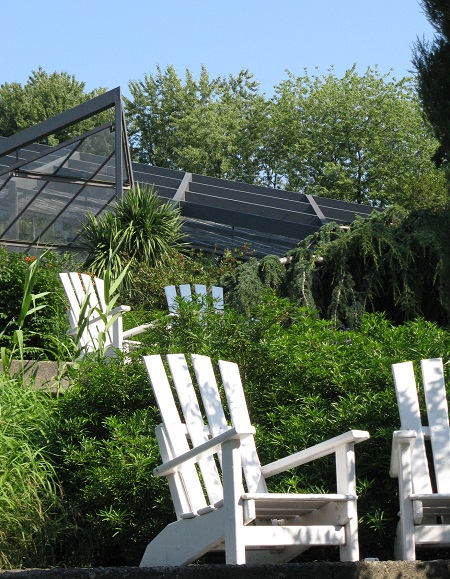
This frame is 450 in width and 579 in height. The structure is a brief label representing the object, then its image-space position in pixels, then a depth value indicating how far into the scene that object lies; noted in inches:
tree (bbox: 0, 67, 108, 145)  1508.4
